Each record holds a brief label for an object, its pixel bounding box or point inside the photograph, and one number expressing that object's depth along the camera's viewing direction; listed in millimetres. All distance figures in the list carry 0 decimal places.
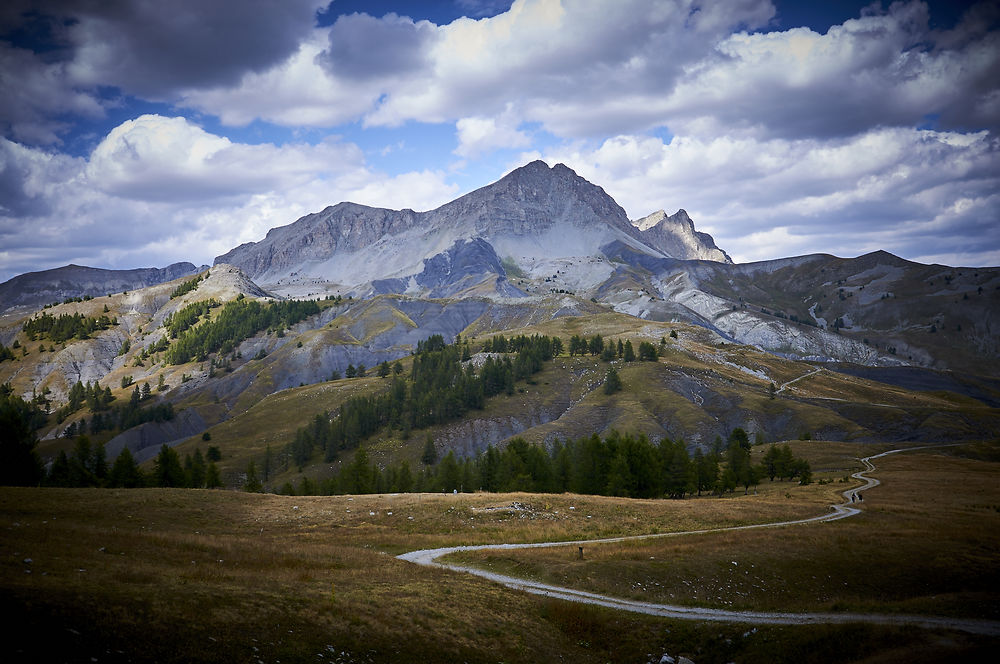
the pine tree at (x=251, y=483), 91562
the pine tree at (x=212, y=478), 90188
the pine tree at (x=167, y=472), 82250
